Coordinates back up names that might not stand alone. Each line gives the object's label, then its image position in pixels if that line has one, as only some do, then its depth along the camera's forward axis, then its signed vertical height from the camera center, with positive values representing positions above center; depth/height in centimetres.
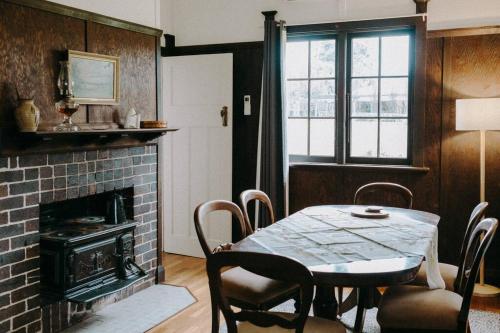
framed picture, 348 +39
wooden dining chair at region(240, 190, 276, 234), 329 -41
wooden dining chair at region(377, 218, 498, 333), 246 -82
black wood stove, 331 -80
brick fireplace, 304 -41
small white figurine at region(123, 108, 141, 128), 392 +12
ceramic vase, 298 +11
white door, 517 -11
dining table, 218 -53
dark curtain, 487 +9
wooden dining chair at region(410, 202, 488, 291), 293 -78
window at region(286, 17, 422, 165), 466 +39
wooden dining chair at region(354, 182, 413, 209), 466 -55
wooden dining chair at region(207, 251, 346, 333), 193 -56
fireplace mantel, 300 -3
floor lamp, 404 +14
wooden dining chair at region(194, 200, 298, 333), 277 -80
